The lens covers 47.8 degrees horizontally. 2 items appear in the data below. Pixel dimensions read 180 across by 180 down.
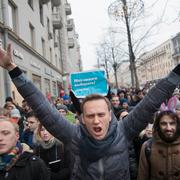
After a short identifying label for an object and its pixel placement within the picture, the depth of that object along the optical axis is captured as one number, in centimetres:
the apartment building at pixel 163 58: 5415
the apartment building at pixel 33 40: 806
